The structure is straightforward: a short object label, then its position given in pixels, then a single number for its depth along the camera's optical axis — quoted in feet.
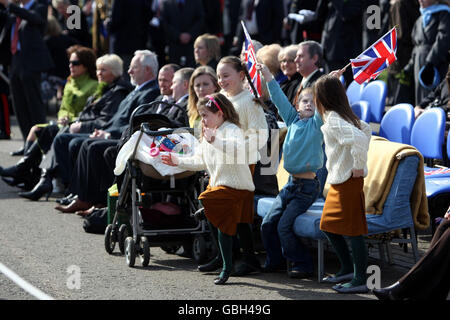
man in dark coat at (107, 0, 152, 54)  51.13
